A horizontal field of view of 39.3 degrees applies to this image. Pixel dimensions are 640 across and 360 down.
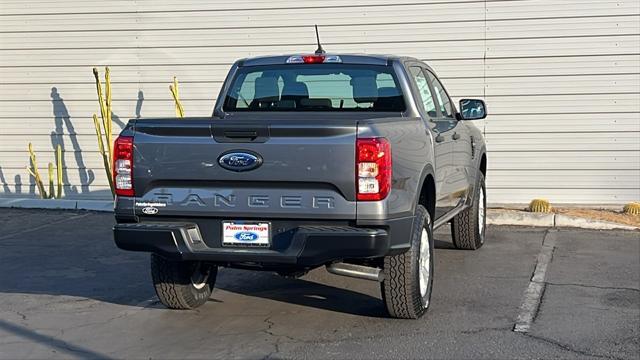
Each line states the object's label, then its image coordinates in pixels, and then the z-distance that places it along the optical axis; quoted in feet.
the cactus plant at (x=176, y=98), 41.63
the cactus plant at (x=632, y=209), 37.54
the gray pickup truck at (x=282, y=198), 18.21
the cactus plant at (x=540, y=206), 37.96
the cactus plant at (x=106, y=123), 41.01
